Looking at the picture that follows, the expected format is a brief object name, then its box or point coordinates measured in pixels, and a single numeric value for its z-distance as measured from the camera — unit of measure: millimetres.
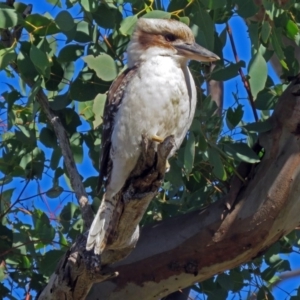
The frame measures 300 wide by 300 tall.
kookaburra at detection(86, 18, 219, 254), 6680
